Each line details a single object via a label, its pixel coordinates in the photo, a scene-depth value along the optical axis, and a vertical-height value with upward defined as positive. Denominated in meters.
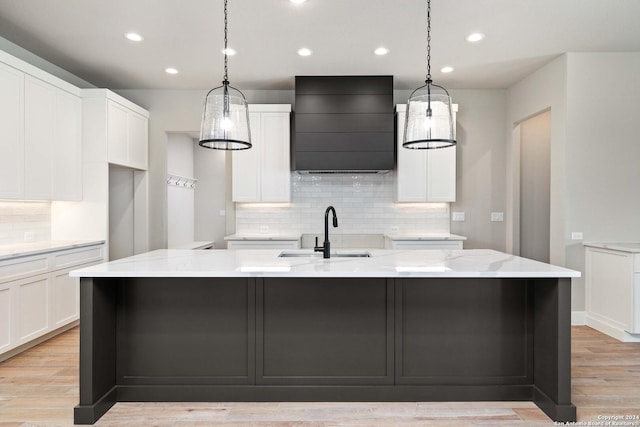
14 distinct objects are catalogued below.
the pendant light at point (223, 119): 2.48 +0.58
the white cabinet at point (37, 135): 3.35 +0.72
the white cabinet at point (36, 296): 3.11 -0.74
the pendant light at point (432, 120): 2.48 +0.58
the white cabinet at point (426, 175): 5.00 +0.46
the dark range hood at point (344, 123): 4.77 +1.07
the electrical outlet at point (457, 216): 5.43 -0.06
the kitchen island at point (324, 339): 2.47 -0.79
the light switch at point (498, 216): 5.43 -0.06
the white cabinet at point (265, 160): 5.03 +0.65
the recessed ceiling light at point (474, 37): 3.66 +1.64
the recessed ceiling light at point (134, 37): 3.67 +1.63
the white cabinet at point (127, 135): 4.52 +0.93
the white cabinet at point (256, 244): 4.88 -0.40
